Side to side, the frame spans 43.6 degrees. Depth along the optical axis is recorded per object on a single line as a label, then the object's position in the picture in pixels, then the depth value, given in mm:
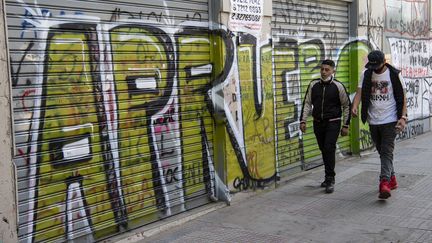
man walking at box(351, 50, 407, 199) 6418
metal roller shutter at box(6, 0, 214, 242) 4418
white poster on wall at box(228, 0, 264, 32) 6449
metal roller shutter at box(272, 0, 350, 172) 7793
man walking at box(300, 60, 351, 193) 6844
